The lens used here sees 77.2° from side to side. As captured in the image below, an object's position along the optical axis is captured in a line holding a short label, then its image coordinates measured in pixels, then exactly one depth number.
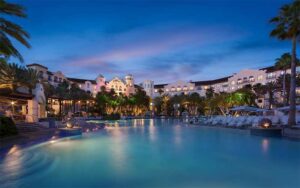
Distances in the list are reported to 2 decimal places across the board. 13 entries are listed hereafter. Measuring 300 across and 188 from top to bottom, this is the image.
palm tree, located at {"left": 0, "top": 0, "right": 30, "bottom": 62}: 8.21
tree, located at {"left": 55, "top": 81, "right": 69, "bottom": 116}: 37.35
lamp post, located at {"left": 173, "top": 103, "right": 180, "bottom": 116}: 63.37
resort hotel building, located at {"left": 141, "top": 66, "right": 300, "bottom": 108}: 50.46
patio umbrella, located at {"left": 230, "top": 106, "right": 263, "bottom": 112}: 23.47
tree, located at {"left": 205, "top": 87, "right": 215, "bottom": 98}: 56.46
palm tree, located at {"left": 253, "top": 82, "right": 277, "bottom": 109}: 37.80
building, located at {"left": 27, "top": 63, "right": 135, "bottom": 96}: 53.22
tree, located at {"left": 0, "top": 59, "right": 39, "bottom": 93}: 13.24
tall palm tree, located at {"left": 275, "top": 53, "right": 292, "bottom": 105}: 28.09
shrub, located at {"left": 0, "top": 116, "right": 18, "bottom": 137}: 9.70
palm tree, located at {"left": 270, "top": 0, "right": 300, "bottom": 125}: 13.79
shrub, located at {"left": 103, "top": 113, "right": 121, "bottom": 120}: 41.53
